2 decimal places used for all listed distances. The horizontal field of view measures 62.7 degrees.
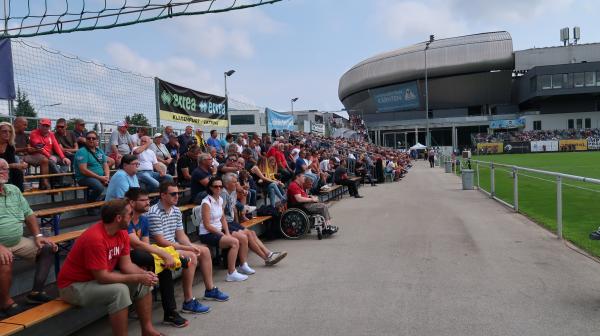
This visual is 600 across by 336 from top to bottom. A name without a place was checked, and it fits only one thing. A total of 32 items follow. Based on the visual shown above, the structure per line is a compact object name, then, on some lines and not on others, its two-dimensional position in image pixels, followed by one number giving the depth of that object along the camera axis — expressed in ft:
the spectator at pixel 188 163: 34.47
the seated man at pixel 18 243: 14.78
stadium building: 237.25
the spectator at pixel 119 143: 34.40
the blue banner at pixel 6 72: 27.25
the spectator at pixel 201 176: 28.45
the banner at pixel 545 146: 198.30
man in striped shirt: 18.30
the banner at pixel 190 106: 40.98
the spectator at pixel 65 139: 32.68
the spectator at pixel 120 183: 20.90
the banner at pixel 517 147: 199.72
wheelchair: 32.81
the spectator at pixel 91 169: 26.89
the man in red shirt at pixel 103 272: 14.06
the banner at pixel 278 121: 69.18
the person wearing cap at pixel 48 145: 29.04
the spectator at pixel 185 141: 41.52
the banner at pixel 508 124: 249.55
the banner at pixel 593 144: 195.31
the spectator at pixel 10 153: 22.00
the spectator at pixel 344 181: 59.47
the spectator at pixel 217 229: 22.44
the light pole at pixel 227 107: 53.16
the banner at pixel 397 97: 284.82
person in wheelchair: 33.68
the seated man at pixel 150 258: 16.63
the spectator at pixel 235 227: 24.95
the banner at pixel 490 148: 201.87
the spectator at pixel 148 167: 30.91
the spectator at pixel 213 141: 45.60
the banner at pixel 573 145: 196.03
